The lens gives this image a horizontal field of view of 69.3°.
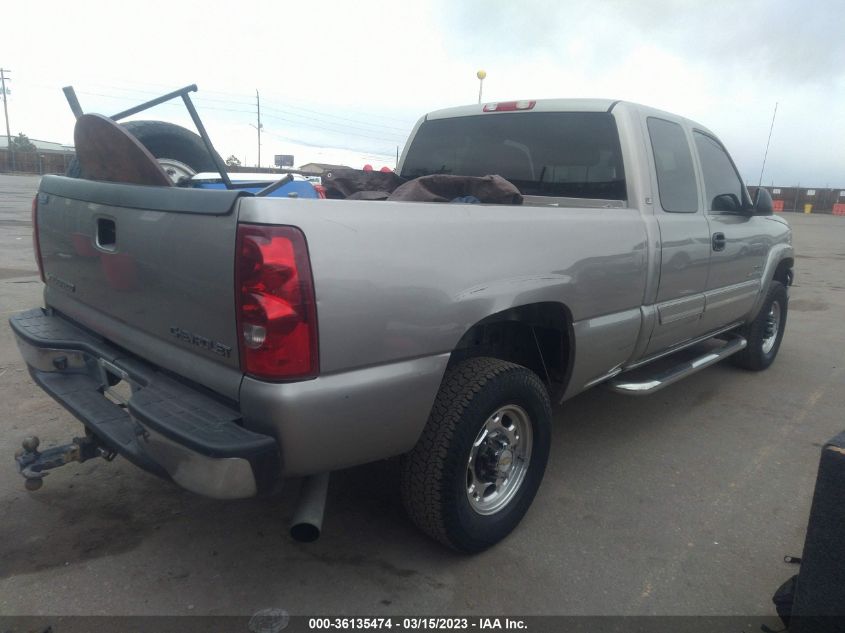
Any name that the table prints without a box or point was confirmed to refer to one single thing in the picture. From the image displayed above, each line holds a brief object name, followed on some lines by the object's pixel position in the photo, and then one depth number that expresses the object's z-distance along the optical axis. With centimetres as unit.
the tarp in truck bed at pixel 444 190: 304
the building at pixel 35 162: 5172
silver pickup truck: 190
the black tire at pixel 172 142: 406
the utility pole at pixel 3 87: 6612
